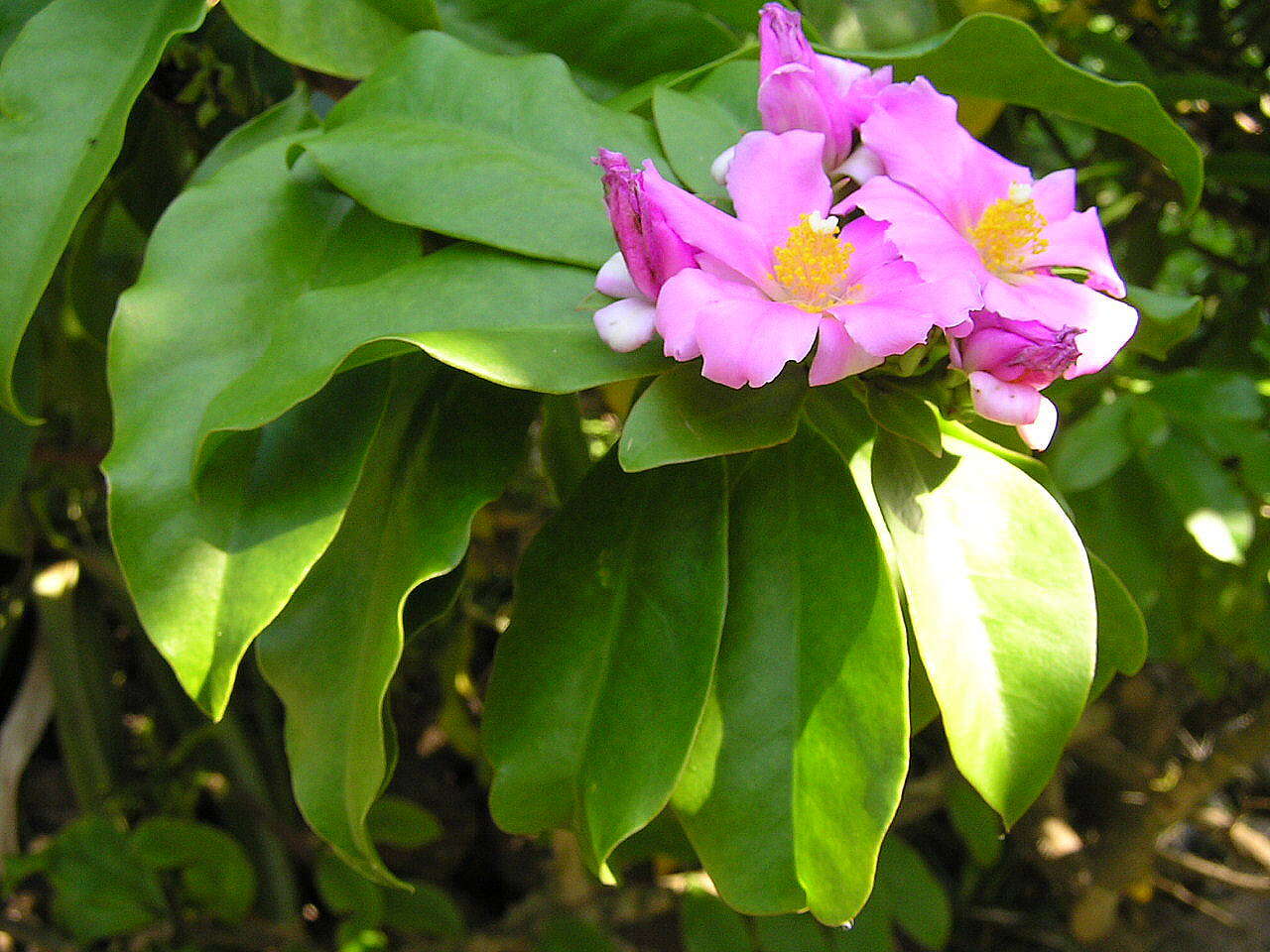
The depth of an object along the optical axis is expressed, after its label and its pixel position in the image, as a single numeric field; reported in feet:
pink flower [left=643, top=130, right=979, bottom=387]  0.69
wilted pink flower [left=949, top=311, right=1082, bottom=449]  0.71
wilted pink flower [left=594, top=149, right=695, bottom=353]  0.72
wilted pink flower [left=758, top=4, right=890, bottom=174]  0.80
